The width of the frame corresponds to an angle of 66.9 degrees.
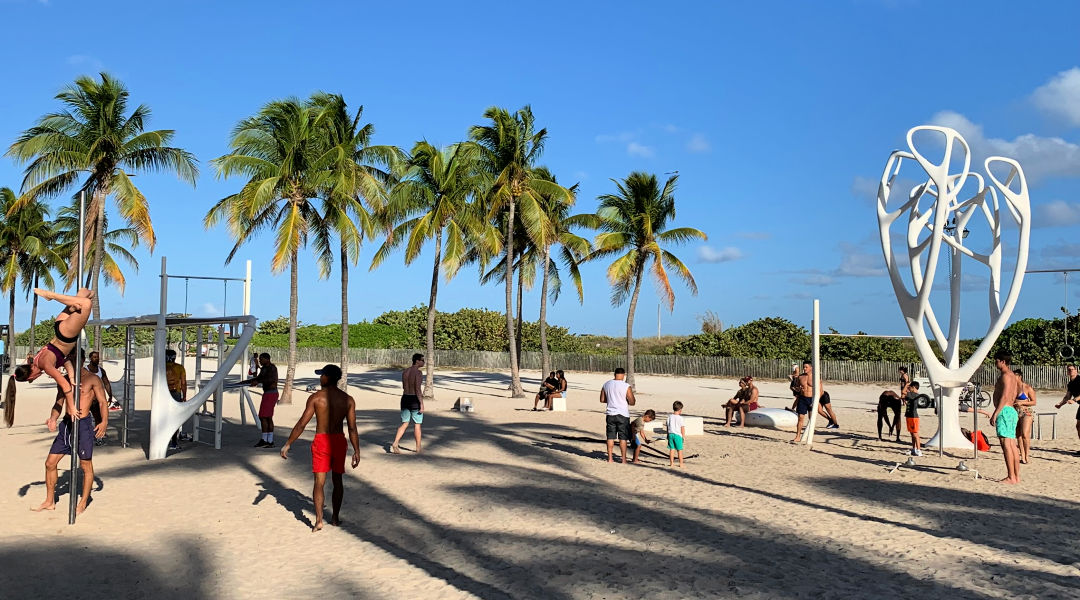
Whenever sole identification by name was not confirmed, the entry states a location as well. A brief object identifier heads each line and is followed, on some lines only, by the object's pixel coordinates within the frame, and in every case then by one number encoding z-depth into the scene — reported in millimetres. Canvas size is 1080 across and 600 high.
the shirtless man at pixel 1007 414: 10156
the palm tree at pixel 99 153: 22000
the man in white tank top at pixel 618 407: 11961
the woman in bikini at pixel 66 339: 7469
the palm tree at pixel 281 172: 22297
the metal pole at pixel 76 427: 7668
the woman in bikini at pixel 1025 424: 11969
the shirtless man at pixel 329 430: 7492
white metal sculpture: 13875
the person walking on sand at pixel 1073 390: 12930
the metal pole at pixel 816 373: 14664
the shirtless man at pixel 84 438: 8070
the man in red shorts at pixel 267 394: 13227
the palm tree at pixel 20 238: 38031
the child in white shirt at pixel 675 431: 11980
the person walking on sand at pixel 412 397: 12500
